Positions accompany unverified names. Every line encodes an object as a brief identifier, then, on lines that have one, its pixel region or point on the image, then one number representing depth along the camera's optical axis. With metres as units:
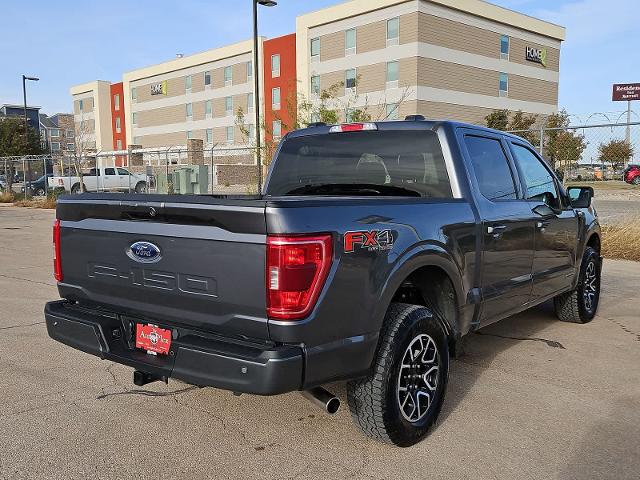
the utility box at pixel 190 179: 21.91
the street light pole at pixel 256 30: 16.67
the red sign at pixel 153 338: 3.02
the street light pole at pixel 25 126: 30.59
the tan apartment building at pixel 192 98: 52.94
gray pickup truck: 2.65
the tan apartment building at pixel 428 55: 39.38
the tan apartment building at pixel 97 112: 70.06
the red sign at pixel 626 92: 73.28
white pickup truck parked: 29.88
